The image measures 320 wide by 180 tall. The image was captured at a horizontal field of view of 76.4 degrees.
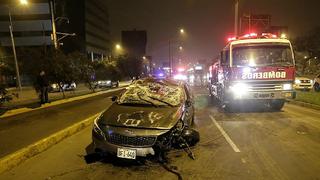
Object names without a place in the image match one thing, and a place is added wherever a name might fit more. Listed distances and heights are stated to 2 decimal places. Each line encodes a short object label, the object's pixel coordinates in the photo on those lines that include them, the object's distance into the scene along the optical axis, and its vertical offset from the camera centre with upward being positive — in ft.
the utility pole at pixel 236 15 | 50.89 +14.09
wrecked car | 12.68 -3.31
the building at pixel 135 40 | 317.47 +53.13
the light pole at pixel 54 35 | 49.00 +10.12
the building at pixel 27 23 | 172.27 +46.39
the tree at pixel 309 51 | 103.33 +9.58
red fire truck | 26.93 +0.12
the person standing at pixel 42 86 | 37.91 -1.69
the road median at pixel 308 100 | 31.11 -5.40
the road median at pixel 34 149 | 12.89 -5.32
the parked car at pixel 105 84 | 90.13 -3.89
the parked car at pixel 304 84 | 59.34 -4.38
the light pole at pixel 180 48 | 91.90 +16.97
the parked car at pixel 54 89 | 76.67 -4.87
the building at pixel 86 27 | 183.03 +49.79
